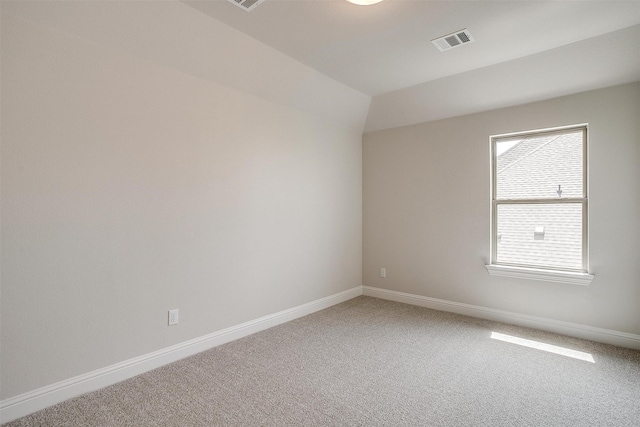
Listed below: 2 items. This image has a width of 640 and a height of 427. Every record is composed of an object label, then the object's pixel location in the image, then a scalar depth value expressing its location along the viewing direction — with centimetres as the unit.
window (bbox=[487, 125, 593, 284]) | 332
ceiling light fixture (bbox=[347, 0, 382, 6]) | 220
